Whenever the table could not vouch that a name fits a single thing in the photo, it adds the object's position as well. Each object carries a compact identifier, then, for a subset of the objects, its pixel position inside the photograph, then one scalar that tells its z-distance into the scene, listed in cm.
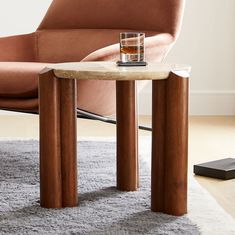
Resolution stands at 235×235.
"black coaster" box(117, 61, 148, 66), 286
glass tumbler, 289
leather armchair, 328
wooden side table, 270
